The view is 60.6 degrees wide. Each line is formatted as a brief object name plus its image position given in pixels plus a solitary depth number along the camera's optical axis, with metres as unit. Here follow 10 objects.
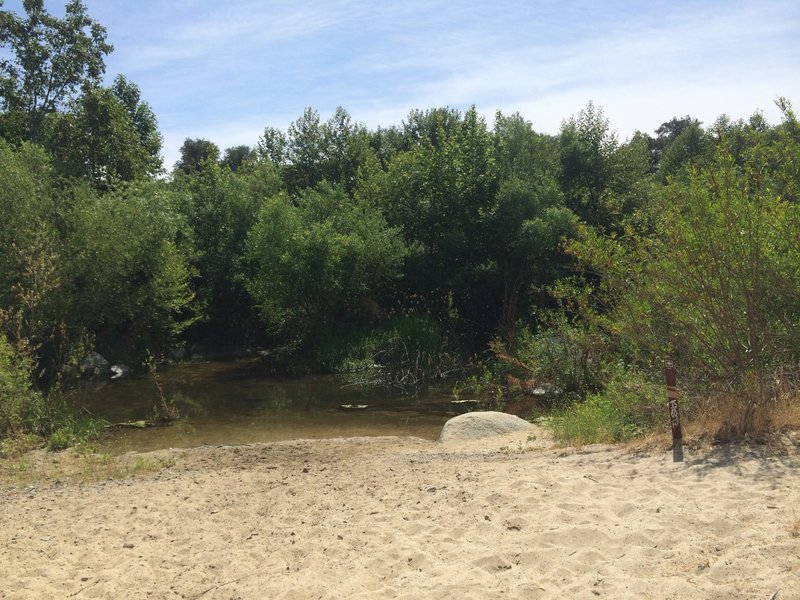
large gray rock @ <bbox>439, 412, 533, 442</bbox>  12.30
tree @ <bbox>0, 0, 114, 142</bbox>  26.50
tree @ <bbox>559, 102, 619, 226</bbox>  26.75
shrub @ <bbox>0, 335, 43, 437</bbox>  11.57
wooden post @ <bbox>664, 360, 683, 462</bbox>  7.43
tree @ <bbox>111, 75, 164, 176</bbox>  34.12
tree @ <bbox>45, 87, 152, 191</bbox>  25.00
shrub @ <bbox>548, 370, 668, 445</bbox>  9.16
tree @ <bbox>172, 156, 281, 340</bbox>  25.94
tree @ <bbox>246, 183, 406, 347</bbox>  22.52
